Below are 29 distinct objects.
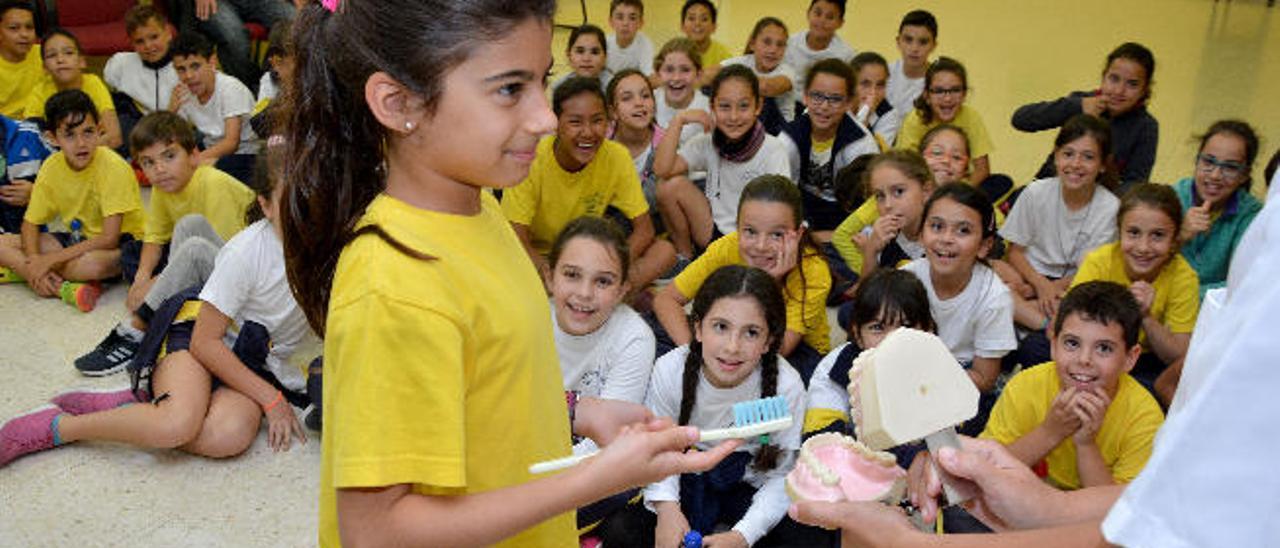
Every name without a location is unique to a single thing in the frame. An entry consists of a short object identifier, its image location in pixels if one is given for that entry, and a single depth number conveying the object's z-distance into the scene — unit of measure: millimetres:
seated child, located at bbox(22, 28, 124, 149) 3959
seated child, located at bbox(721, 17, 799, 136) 4280
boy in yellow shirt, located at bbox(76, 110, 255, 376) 2754
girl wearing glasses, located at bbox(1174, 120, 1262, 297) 2873
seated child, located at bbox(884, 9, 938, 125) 4363
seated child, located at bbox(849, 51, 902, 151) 4109
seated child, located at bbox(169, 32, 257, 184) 3955
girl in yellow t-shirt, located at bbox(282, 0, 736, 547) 833
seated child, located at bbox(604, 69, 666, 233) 3541
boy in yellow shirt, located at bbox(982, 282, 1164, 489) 1964
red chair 4773
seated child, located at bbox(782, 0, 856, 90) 4578
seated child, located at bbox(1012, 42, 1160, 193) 3531
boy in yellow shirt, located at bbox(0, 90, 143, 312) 3152
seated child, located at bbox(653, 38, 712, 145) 4090
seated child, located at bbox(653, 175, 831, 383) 2639
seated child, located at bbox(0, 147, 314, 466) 2334
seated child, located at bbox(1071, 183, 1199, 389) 2543
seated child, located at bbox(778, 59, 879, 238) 3572
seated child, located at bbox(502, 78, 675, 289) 3100
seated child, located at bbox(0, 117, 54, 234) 3617
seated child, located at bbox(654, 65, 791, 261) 3389
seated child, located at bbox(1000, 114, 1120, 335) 3041
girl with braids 2016
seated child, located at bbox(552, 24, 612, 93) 4309
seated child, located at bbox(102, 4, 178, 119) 4246
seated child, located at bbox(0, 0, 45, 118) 4039
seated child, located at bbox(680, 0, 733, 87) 4766
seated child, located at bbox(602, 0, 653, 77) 4734
